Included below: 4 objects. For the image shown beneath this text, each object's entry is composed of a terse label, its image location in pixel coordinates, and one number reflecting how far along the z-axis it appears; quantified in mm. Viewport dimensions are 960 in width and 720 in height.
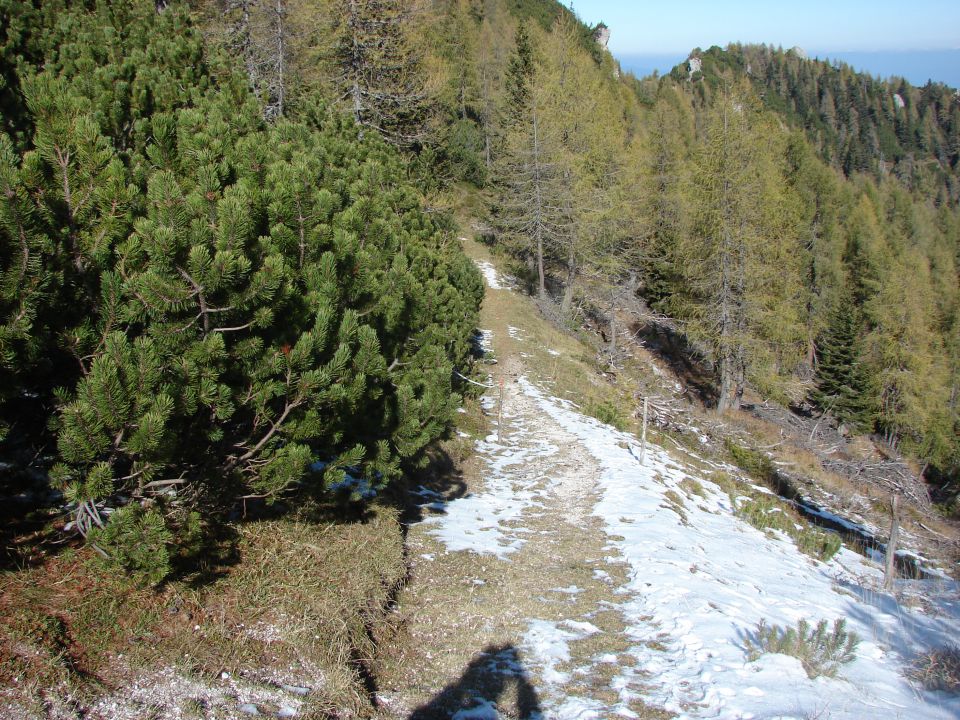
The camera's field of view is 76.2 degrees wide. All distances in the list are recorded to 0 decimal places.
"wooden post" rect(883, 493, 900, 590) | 8080
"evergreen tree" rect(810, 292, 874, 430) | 33094
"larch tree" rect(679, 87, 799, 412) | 22656
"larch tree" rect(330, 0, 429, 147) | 17312
